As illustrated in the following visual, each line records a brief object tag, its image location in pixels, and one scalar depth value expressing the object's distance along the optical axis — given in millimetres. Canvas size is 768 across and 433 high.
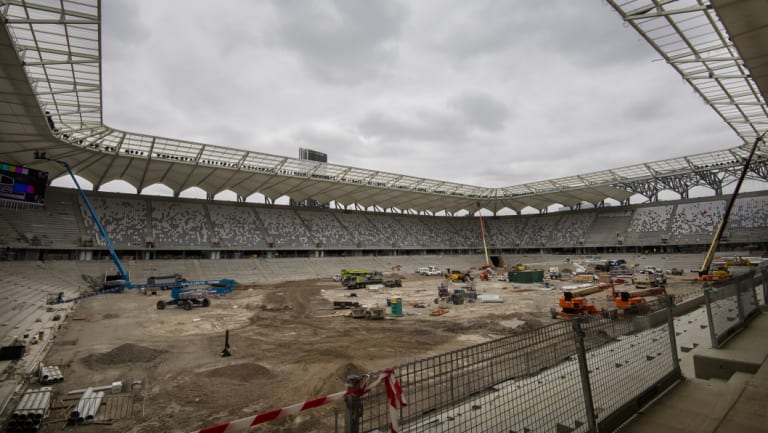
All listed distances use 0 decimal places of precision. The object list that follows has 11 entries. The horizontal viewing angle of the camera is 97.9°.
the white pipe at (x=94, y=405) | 6951
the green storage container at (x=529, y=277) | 34938
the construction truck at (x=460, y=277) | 36650
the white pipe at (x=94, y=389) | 8151
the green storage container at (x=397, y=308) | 18220
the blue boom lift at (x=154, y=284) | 25616
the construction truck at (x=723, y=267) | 24219
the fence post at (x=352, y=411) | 2537
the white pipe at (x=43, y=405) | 6538
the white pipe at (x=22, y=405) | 6323
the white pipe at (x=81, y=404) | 6803
